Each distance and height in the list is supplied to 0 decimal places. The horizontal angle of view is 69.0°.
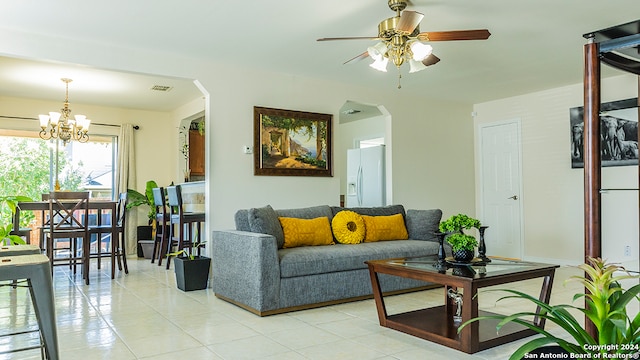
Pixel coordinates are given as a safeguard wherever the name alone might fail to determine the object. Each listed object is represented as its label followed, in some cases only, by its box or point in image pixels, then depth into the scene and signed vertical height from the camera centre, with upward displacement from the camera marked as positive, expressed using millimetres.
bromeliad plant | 1091 -328
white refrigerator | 7250 +188
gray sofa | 3475 -623
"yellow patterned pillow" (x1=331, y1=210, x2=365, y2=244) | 4355 -371
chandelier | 5656 +831
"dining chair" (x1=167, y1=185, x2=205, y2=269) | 5516 -323
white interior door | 6773 -8
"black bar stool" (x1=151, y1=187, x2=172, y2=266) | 6035 -536
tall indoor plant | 7133 -232
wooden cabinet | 7590 +599
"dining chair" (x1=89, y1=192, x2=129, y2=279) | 5162 -462
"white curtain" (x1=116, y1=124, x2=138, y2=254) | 7371 +300
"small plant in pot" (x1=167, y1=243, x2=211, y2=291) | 4412 -788
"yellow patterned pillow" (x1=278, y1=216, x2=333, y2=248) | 4012 -381
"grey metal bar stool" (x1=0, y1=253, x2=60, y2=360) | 1660 -356
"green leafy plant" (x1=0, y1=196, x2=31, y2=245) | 3121 -273
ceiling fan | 3371 +1098
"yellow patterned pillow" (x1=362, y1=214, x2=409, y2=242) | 4581 -401
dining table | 4980 -192
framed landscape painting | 5262 +545
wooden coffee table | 2586 -692
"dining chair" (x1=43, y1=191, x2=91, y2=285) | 4766 -364
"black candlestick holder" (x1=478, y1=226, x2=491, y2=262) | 3260 -431
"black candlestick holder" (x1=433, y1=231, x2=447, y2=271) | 3090 -460
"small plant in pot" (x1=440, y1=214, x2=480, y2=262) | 3098 -349
